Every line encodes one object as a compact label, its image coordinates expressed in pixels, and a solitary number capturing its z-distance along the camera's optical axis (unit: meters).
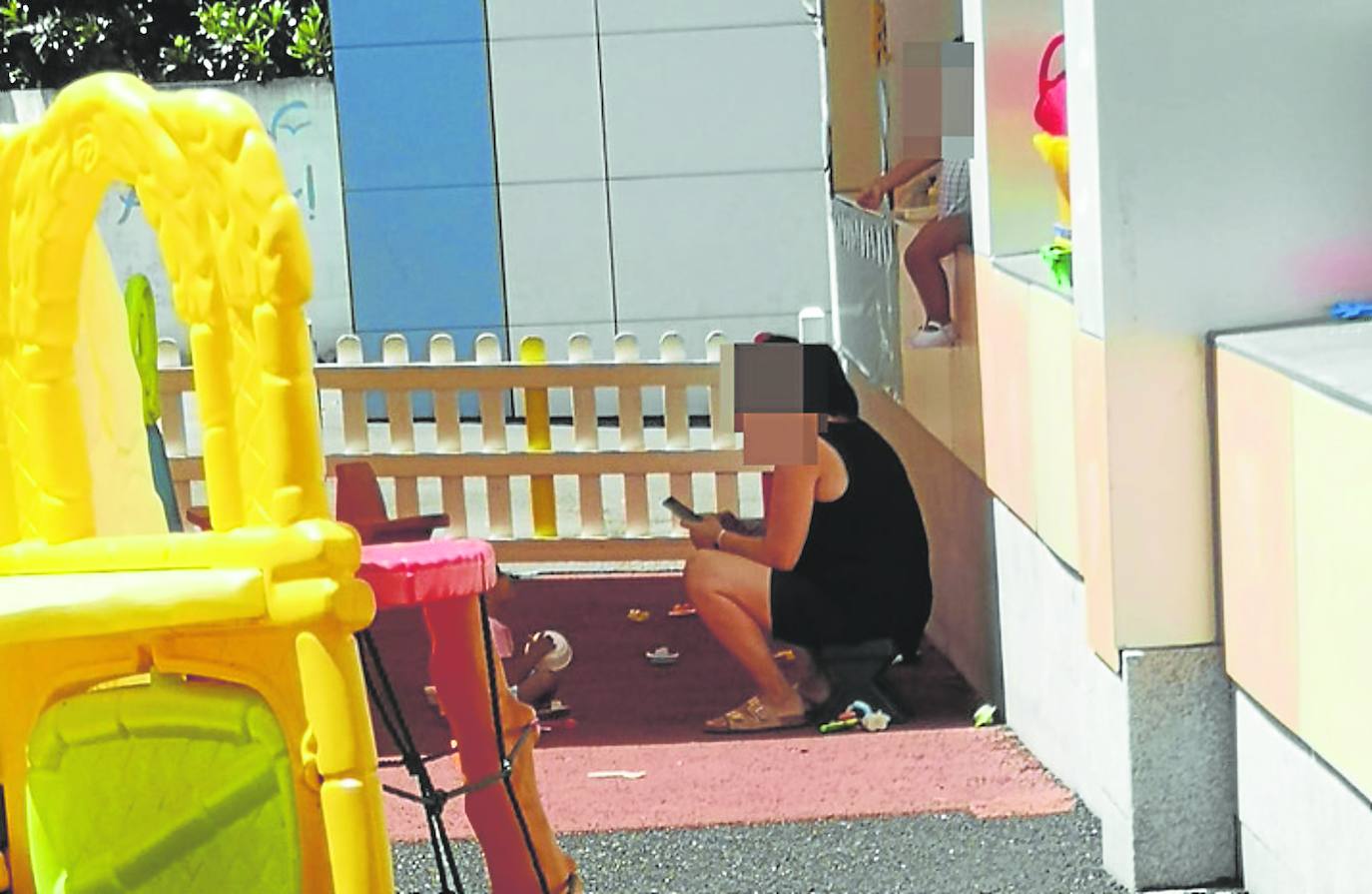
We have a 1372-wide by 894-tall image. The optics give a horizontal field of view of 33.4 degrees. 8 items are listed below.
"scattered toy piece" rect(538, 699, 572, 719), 7.79
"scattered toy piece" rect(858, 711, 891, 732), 7.37
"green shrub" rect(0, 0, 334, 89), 17.83
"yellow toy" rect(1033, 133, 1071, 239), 6.43
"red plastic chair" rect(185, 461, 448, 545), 6.77
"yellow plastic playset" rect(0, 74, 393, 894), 3.95
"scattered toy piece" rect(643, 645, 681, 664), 8.60
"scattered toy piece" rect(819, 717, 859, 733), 7.43
